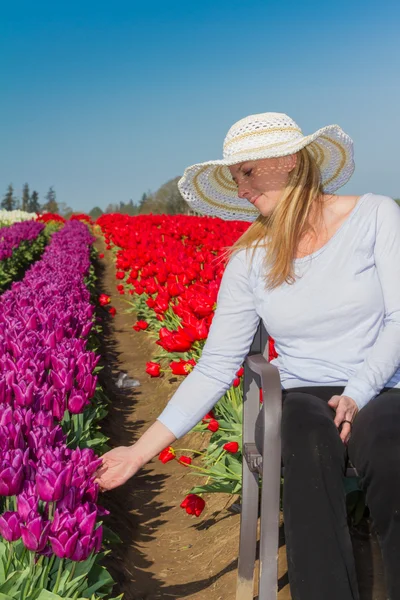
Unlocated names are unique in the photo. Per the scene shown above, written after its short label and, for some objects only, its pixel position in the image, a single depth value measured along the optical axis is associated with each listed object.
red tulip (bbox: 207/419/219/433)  3.48
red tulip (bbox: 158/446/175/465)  3.37
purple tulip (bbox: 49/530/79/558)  1.93
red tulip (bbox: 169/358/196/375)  3.77
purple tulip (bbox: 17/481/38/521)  2.01
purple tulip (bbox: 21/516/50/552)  1.96
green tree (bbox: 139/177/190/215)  57.38
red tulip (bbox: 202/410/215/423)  3.52
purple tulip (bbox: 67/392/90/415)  3.00
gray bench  2.10
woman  2.19
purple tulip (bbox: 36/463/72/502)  2.05
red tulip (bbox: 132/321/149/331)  6.73
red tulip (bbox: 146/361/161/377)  4.73
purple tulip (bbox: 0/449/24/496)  2.16
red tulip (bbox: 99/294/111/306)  8.62
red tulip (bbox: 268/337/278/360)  3.53
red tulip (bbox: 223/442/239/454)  3.19
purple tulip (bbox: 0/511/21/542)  2.00
